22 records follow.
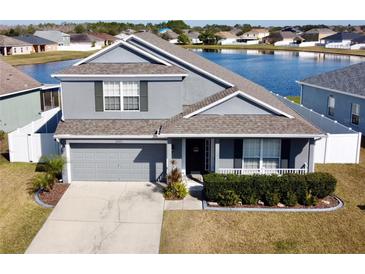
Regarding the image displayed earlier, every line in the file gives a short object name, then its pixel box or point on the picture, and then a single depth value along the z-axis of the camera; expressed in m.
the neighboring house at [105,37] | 137.19
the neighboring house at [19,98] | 27.45
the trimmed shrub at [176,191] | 17.28
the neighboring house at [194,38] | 171.25
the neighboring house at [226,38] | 170.79
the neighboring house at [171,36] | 162.12
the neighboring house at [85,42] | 127.69
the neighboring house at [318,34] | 162.12
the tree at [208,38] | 160.25
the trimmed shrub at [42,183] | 17.69
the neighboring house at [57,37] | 125.75
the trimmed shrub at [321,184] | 16.50
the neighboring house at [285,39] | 161.16
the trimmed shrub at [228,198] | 16.30
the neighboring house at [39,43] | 109.50
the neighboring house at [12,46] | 96.69
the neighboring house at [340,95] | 26.81
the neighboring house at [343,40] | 135.75
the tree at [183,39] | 154.25
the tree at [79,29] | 175.75
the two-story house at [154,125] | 18.28
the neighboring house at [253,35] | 186.62
